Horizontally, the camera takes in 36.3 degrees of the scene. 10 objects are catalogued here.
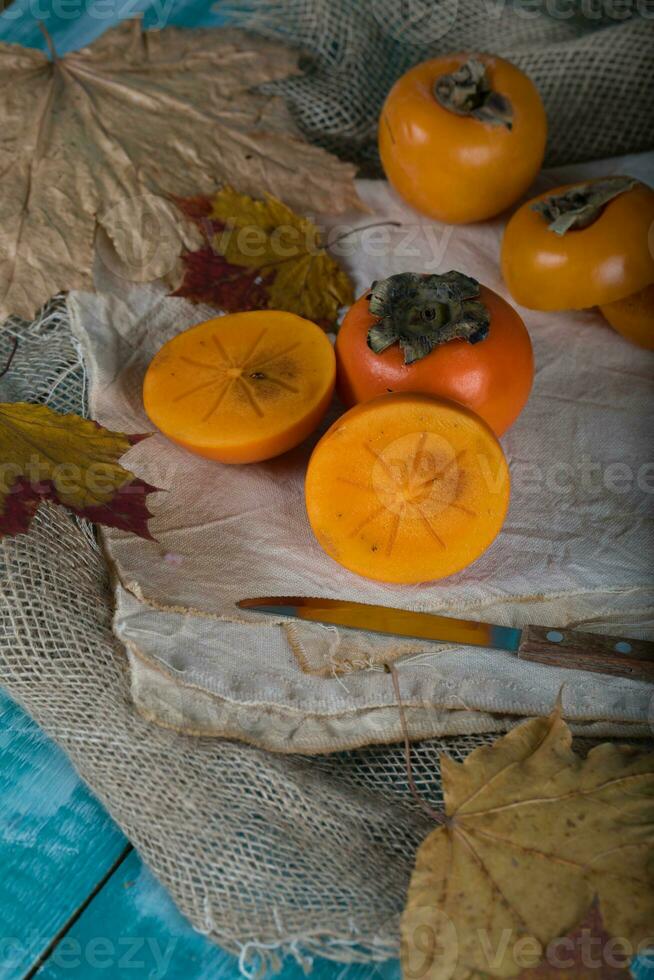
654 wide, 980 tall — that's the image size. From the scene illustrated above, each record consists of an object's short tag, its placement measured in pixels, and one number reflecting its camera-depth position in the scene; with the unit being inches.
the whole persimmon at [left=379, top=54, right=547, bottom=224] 42.3
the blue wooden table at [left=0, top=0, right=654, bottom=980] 27.2
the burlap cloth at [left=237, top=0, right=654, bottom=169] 49.3
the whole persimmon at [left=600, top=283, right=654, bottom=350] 40.8
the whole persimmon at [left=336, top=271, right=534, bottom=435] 34.1
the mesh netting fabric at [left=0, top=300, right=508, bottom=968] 27.1
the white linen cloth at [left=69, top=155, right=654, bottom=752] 31.4
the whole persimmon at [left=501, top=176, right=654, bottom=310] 38.6
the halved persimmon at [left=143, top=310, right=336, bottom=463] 35.9
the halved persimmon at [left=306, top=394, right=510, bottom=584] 31.9
